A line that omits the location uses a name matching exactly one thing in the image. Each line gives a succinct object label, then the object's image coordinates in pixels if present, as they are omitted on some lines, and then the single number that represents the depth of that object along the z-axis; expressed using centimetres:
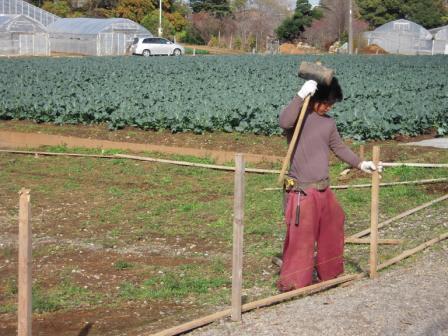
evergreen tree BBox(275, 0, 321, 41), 8362
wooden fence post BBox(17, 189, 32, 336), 502
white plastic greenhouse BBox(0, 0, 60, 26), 6438
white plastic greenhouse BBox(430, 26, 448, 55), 7812
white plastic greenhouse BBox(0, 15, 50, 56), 5778
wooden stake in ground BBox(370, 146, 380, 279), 739
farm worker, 715
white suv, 5666
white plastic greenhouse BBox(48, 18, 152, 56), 6144
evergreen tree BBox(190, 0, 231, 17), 8362
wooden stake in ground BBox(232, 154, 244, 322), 612
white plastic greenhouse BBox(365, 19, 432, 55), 7800
